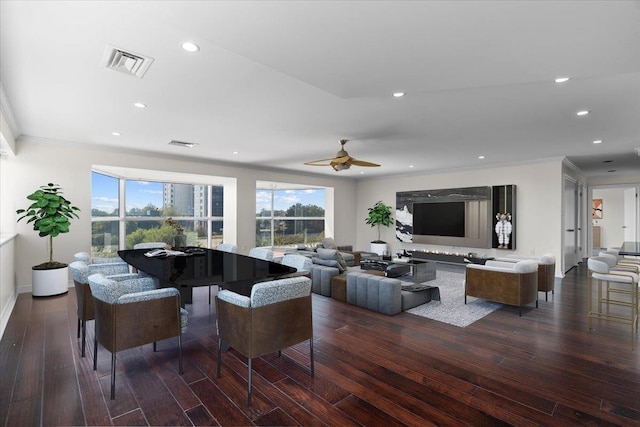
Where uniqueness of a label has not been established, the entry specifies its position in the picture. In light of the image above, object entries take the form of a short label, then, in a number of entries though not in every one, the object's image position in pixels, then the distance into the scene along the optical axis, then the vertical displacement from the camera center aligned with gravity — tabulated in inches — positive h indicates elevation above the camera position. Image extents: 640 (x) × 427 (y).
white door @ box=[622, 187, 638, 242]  343.9 -1.2
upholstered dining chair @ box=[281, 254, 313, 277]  139.1 -22.7
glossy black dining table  101.0 -21.5
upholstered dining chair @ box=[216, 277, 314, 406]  90.2 -31.8
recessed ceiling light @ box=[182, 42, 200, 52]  88.8 +48.4
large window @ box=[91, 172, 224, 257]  255.4 +1.0
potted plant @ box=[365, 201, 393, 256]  379.2 -6.6
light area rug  157.7 -52.9
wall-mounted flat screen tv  321.4 -5.6
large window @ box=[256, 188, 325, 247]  372.8 -3.4
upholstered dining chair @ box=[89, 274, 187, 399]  91.0 -31.2
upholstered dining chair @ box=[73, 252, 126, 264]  139.2 -23.3
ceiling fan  185.5 +31.2
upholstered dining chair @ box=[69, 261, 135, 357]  110.6 -29.3
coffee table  227.3 -41.3
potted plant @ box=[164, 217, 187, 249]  193.8 -17.3
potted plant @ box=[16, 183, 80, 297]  183.9 -8.3
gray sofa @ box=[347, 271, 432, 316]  162.2 -44.5
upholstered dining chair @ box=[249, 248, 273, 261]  165.5 -22.3
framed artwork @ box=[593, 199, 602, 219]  449.1 +7.8
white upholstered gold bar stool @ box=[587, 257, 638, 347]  136.9 -29.5
